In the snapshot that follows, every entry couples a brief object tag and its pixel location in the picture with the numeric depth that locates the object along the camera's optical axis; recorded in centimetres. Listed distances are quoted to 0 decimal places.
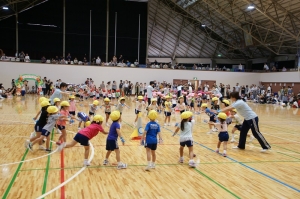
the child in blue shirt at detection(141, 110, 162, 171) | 737
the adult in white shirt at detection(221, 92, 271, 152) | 981
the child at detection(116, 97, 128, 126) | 1303
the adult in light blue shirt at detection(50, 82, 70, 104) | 1150
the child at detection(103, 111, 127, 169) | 729
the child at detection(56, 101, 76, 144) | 931
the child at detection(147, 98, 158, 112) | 1388
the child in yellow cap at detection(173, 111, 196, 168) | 780
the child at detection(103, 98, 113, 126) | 1344
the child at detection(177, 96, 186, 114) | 1456
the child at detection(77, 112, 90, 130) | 918
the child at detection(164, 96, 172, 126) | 1482
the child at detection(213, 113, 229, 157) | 908
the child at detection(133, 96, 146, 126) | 1391
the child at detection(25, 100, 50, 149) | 875
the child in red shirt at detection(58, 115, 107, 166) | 725
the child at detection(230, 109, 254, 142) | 1108
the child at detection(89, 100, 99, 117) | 1345
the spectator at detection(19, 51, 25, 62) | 3642
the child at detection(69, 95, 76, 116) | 1320
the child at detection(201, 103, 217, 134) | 1121
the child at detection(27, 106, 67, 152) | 845
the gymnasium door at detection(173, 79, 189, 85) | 4319
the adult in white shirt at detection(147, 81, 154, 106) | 1866
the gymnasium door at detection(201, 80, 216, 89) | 4434
